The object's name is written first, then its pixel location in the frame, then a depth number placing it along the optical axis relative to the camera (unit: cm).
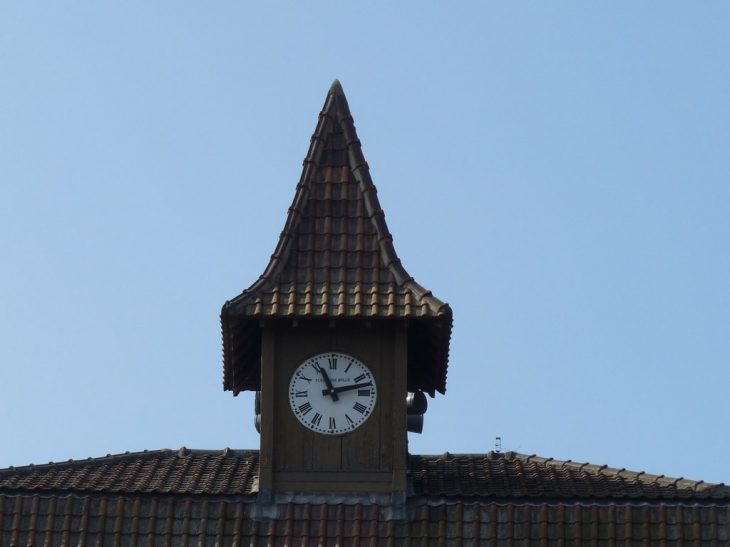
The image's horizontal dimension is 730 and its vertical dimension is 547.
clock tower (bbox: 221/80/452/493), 3125
